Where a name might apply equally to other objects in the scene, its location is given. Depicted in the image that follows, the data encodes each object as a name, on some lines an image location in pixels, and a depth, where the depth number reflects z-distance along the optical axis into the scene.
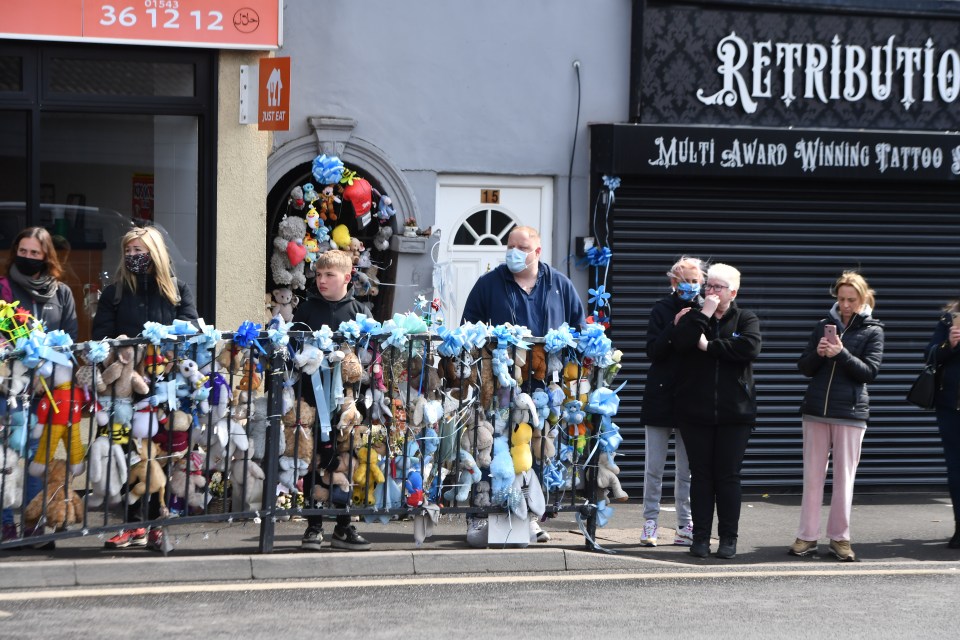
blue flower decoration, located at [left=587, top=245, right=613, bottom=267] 22.61
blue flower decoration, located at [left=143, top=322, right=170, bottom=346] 14.96
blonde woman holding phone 17.48
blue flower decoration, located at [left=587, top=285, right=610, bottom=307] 22.48
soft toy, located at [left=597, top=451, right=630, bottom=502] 16.78
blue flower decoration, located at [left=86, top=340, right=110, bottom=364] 14.57
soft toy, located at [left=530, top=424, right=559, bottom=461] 16.52
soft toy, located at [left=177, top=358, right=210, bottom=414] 15.13
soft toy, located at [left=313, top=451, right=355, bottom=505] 15.88
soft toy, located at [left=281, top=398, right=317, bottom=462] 15.68
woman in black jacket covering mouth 16.98
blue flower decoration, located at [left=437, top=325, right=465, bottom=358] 15.98
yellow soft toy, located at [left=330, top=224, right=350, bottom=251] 21.75
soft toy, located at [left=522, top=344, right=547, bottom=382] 16.42
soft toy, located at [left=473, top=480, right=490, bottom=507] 16.41
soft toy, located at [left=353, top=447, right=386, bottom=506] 15.99
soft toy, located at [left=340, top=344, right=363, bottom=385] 15.64
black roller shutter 22.97
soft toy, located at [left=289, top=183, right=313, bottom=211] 21.55
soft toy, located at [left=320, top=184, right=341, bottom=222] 21.56
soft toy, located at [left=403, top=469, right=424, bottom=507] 16.06
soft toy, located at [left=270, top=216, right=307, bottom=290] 21.34
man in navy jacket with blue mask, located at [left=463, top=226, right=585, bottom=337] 17.45
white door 22.50
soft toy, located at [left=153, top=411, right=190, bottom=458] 15.17
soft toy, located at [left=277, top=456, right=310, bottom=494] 15.66
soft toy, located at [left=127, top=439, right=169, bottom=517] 15.05
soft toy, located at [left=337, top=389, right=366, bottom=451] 15.71
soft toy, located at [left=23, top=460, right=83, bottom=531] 14.68
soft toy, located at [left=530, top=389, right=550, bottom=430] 16.37
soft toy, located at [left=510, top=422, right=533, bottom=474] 16.33
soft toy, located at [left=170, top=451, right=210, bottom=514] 15.36
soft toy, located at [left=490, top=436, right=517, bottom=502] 16.27
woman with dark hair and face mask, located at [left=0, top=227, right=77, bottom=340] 16.52
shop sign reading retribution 22.83
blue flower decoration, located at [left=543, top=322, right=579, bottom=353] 16.31
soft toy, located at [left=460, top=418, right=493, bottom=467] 16.28
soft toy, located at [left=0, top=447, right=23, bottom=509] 14.29
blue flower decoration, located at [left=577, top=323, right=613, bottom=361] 16.47
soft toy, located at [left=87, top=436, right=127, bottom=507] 14.80
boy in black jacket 16.28
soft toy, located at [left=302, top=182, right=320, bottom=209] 21.47
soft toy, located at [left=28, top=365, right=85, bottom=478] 14.59
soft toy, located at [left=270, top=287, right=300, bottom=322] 21.47
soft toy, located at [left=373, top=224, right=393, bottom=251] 21.95
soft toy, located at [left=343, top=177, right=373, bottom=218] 21.56
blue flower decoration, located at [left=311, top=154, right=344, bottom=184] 21.28
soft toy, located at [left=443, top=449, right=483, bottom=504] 16.25
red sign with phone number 19.39
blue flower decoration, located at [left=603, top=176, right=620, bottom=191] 22.55
